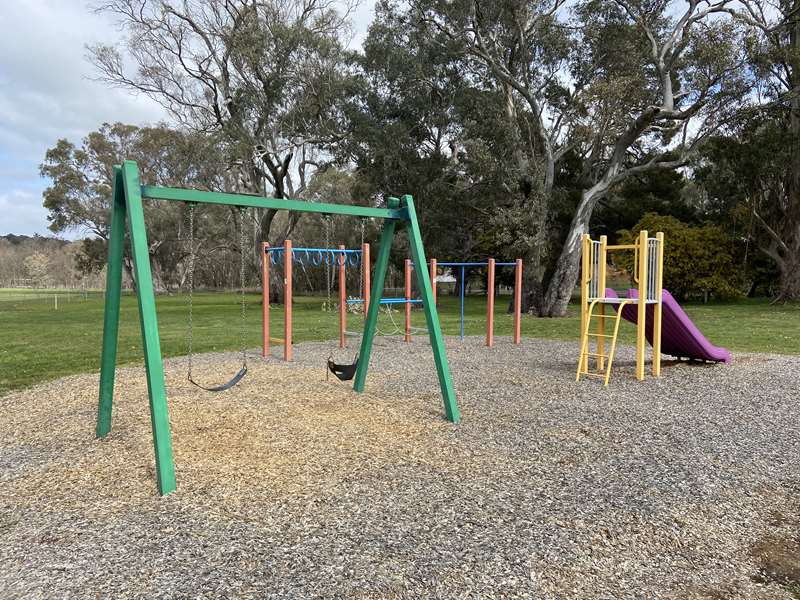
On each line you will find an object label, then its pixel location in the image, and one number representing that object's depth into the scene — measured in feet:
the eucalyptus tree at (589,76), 54.39
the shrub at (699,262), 81.30
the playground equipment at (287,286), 27.76
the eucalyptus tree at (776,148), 57.31
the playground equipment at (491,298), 34.40
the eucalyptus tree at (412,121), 64.03
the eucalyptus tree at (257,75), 72.08
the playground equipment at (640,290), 22.97
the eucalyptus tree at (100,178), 121.08
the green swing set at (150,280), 11.18
